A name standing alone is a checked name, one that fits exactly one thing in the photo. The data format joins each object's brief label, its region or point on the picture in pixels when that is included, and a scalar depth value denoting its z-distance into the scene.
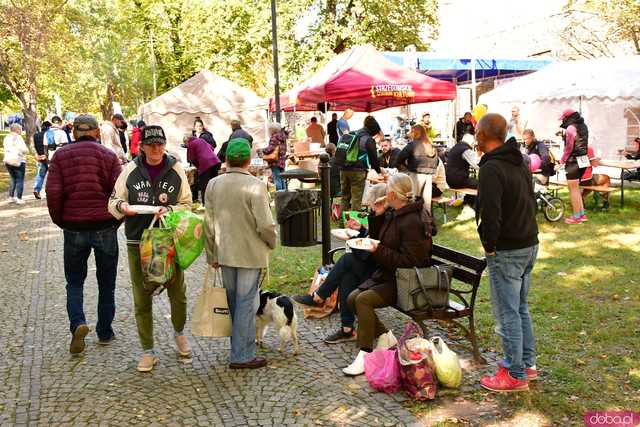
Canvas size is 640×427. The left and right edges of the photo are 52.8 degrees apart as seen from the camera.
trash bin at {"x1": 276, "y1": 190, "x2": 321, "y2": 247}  6.50
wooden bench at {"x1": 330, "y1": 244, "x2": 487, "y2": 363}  4.81
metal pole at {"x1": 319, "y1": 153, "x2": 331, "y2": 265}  6.73
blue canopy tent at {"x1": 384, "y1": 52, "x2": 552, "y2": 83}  20.39
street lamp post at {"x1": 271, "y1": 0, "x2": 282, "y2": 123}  15.57
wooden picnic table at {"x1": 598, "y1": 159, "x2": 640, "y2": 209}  11.15
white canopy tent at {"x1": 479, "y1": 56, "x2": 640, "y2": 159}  16.06
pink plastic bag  4.46
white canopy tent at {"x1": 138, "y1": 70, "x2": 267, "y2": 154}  22.31
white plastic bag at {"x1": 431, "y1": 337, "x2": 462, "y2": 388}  4.39
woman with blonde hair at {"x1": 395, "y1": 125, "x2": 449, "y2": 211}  9.72
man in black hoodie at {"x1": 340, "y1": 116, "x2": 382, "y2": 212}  10.20
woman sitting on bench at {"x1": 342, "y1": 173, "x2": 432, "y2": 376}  4.87
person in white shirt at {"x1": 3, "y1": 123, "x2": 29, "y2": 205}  14.62
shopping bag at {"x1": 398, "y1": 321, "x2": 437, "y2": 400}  4.31
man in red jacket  5.17
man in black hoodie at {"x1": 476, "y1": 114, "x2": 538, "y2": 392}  4.07
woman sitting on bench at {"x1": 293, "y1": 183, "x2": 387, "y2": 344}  5.42
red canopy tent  12.14
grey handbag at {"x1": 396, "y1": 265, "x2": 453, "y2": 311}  4.80
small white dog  5.22
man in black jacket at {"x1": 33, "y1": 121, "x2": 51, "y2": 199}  16.19
